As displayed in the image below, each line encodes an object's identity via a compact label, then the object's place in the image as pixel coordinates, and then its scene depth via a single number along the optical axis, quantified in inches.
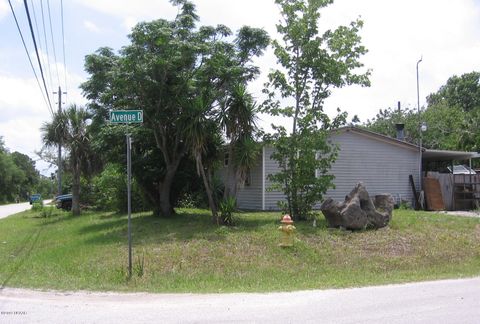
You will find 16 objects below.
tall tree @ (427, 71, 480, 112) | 2554.1
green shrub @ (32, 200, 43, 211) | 1306.6
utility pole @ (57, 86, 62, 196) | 1333.7
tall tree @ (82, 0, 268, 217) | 637.9
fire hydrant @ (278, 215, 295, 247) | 509.4
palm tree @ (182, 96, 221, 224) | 612.4
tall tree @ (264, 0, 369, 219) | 640.4
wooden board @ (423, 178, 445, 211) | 933.9
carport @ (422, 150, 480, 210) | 933.2
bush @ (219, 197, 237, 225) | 625.9
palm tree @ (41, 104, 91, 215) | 1090.7
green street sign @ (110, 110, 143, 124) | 398.0
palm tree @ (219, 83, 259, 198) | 626.2
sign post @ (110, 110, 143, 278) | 397.7
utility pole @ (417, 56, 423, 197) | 984.7
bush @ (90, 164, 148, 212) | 965.4
